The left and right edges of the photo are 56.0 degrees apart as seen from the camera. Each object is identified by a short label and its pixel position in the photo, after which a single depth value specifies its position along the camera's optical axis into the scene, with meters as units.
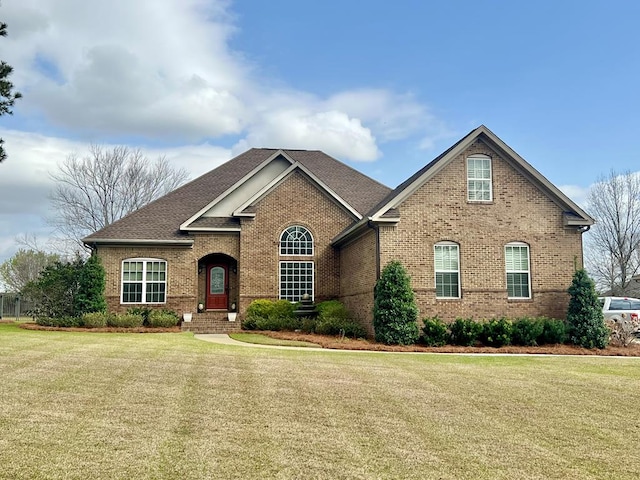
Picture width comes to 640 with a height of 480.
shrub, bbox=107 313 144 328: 22.34
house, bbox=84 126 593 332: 19.89
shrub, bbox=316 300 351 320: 22.20
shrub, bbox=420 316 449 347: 18.38
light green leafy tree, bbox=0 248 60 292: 58.69
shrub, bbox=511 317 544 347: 18.56
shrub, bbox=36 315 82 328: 22.52
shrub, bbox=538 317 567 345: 18.79
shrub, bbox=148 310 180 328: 23.08
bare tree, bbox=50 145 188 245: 42.16
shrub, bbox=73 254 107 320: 23.20
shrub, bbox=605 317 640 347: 19.33
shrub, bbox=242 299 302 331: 22.75
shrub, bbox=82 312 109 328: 22.11
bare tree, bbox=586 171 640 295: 40.50
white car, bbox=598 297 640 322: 22.01
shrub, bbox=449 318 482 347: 18.48
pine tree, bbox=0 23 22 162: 17.83
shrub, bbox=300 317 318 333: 21.76
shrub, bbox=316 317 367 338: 20.20
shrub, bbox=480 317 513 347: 18.47
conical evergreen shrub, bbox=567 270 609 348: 18.92
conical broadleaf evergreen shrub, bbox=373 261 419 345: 18.34
